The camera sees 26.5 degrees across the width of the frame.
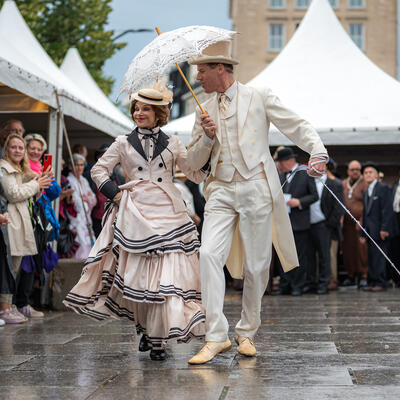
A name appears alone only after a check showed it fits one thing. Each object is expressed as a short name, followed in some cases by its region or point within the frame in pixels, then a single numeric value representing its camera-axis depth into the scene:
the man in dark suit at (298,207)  12.38
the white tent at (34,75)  9.02
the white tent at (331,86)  15.05
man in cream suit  5.85
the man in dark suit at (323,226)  12.87
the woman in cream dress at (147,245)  5.87
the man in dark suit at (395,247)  14.06
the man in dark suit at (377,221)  13.62
